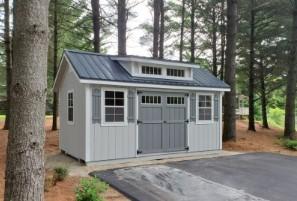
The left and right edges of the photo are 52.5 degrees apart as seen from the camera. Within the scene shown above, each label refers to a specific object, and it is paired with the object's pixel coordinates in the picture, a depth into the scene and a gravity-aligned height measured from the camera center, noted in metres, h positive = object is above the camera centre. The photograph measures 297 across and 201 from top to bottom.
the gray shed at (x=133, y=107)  8.00 +0.00
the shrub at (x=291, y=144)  11.80 -1.50
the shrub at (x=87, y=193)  4.25 -1.24
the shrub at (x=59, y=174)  5.97 -1.33
